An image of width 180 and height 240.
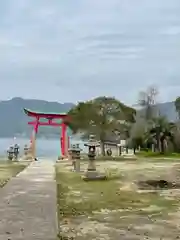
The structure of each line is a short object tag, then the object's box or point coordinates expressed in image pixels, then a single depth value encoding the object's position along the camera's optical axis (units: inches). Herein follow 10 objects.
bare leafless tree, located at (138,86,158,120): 2225.6
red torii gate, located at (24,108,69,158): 1563.7
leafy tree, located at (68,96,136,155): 1445.6
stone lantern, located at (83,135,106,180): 648.4
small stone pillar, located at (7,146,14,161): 1319.5
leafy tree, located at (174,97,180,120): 2006.6
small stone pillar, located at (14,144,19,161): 1354.1
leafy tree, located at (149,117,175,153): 1557.6
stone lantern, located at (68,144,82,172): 815.1
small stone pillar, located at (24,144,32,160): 1390.7
